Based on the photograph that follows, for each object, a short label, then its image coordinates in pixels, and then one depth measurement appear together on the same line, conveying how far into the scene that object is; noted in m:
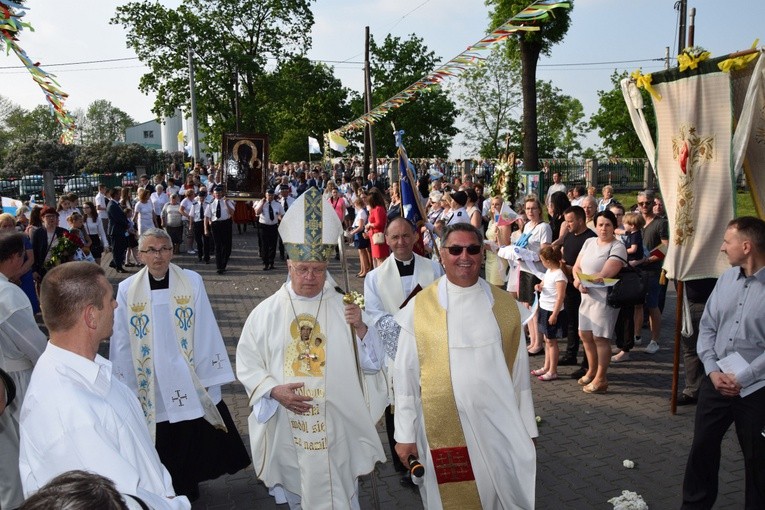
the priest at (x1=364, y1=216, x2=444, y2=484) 5.21
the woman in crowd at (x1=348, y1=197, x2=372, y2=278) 13.91
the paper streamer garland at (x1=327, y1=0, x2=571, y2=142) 8.22
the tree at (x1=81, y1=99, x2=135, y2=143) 112.12
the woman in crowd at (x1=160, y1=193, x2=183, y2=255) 16.06
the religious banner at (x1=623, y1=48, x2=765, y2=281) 5.50
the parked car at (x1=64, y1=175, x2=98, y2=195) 26.48
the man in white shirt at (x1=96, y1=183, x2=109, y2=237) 16.03
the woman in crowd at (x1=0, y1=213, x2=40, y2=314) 8.45
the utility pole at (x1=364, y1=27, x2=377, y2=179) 28.56
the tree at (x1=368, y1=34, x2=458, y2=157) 40.31
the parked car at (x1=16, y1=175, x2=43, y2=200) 25.44
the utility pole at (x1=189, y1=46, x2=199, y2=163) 31.91
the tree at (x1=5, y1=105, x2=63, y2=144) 75.88
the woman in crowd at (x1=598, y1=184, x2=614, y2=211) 12.22
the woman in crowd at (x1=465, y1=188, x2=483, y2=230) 10.68
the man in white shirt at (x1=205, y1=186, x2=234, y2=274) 14.89
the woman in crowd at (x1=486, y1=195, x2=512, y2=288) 9.42
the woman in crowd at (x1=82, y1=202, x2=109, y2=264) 13.73
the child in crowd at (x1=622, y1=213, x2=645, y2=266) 8.35
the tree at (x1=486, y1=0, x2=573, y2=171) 21.46
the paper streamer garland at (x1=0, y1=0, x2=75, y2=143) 5.59
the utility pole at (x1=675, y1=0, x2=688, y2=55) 24.00
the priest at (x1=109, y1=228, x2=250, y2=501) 4.94
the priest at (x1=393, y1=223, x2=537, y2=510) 3.75
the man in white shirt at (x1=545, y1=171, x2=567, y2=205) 17.25
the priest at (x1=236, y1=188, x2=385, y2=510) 4.22
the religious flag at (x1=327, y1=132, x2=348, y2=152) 19.28
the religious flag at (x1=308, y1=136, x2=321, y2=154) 31.47
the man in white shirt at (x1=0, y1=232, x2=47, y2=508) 4.02
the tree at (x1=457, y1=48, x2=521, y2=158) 48.53
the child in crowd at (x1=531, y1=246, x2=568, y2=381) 7.42
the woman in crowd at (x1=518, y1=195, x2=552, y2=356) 8.31
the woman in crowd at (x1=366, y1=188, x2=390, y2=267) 11.58
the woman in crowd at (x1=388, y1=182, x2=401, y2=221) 12.93
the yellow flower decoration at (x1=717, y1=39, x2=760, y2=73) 5.27
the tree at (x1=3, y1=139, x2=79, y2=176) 44.97
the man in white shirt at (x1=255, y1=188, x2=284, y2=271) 15.32
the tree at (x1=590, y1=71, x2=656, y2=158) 48.47
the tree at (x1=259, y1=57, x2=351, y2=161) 41.72
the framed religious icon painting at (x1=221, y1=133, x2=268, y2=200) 15.45
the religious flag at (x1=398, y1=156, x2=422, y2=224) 6.83
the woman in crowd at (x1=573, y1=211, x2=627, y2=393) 6.89
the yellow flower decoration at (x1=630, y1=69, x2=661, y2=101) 5.77
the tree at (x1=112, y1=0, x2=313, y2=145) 39.78
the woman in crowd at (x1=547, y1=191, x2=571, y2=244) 9.68
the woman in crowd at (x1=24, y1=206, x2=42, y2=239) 10.41
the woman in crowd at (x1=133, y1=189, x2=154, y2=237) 15.43
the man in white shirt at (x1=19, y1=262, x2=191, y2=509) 2.24
